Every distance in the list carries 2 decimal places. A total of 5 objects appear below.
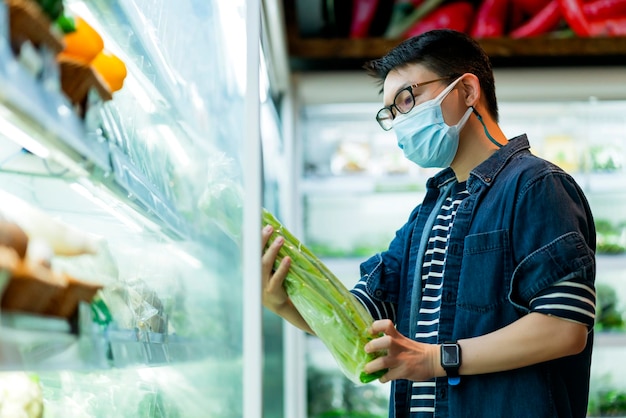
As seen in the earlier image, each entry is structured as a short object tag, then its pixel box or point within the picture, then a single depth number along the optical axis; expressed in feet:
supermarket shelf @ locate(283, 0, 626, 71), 11.44
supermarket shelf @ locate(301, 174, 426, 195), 12.50
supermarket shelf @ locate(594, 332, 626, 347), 12.05
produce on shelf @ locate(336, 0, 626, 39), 11.75
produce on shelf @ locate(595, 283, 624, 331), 12.47
